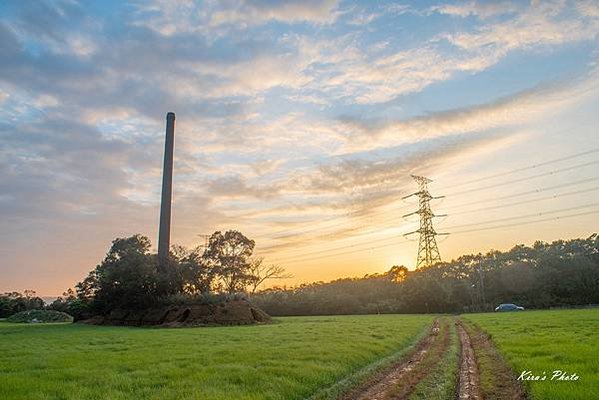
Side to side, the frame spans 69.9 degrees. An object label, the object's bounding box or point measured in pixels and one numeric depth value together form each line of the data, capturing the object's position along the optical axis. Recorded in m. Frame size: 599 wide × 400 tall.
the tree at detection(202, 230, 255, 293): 87.38
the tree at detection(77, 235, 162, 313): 66.56
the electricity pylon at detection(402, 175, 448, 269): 82.38
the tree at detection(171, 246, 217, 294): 73.25
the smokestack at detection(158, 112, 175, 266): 74.62
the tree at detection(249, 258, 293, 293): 95.89
